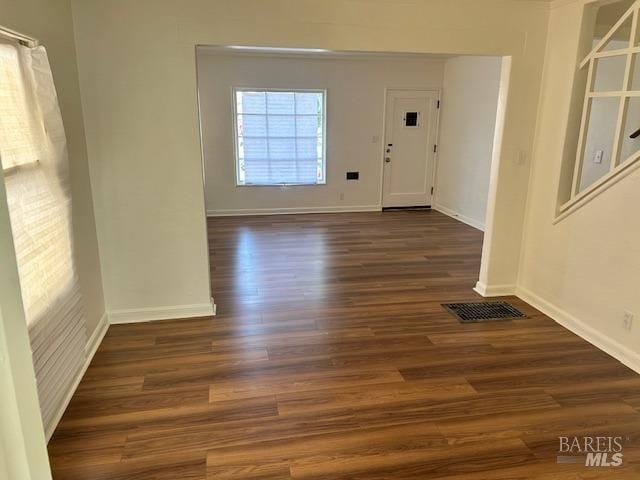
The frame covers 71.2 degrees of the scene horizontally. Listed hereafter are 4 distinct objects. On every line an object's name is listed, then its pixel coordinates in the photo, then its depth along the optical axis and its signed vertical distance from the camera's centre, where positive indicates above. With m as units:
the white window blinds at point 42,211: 1.93 -0.40
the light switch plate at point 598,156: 5.00 -0.26
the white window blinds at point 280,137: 7.39 -0.12
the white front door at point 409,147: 7.82 -0.29
